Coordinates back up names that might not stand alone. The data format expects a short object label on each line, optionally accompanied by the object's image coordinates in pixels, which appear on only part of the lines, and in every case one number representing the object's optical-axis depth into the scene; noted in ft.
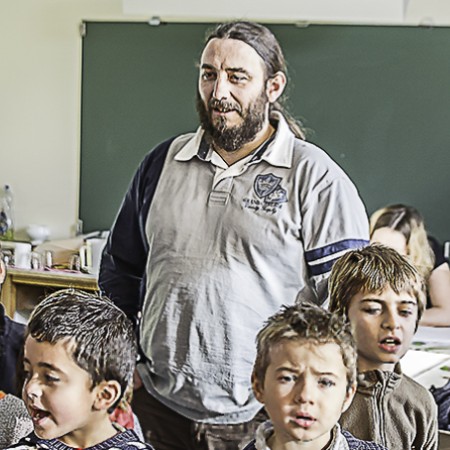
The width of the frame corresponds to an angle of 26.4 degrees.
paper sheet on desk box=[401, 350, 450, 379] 9.62
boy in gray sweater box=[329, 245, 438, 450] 6.79
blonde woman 12.87
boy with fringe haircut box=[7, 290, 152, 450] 6.03
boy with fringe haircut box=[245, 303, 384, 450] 5.48
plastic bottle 17.01
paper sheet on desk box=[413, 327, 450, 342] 11.85
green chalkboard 14.46
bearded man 7.68
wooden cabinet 14.93
